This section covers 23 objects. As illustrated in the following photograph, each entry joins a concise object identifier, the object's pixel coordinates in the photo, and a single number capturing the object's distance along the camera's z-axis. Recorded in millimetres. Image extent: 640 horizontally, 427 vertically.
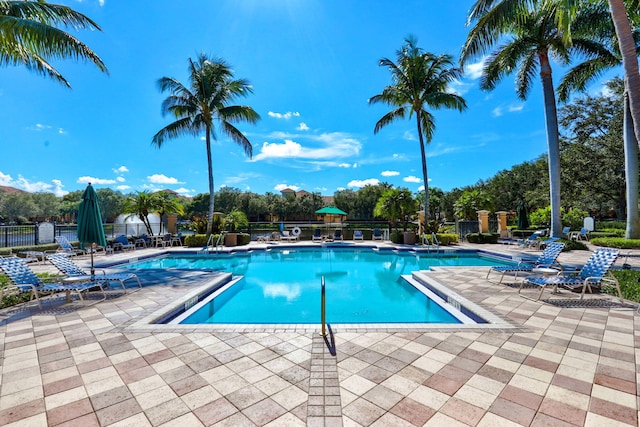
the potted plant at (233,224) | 16453
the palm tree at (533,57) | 10666
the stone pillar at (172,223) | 18031
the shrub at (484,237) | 16672
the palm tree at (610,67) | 11141
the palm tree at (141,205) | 16984
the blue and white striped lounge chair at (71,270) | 6094
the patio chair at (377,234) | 19372
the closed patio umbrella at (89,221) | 6152
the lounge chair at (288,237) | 18889
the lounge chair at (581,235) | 15586
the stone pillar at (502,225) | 19344
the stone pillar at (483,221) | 17812
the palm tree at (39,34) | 6461
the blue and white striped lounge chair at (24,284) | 5158
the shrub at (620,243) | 12562
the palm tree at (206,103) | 15398
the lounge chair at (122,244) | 14377
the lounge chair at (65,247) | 11900
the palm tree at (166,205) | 17312
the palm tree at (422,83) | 15773
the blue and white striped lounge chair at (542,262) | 6956
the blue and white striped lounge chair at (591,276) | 5383
